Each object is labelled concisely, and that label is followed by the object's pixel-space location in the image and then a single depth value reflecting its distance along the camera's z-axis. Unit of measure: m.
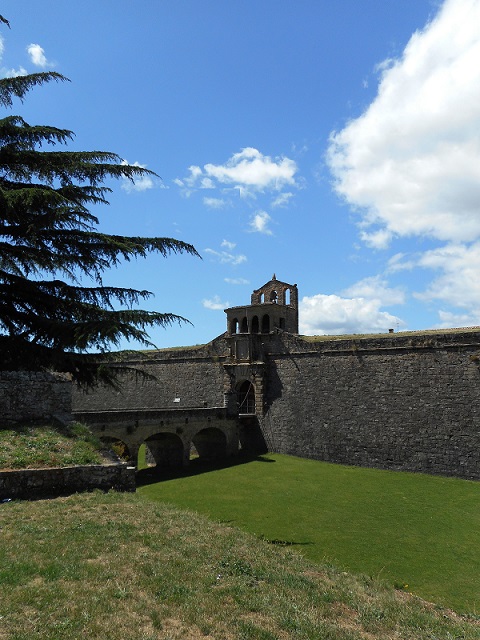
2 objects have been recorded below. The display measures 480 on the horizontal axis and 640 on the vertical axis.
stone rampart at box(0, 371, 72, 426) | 11.35
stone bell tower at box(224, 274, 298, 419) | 25.61
